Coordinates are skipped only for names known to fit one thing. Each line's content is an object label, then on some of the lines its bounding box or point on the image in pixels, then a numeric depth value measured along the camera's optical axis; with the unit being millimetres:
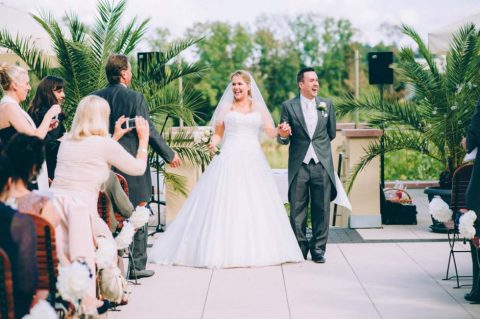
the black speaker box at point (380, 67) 12289
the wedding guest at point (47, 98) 7934
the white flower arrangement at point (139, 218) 6445
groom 8672
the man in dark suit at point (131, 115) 7578
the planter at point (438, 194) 10320
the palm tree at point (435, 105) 10570
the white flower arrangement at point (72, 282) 4207
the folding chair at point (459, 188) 6965
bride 8438
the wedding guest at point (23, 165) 4191
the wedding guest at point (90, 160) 5469
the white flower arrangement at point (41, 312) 3877
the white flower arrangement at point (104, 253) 5102
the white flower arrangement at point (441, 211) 6934
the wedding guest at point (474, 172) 6141
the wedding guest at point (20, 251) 3967
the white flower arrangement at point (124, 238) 6023
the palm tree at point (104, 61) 10258
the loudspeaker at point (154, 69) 10812
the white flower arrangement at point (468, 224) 6137
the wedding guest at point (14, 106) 6992
